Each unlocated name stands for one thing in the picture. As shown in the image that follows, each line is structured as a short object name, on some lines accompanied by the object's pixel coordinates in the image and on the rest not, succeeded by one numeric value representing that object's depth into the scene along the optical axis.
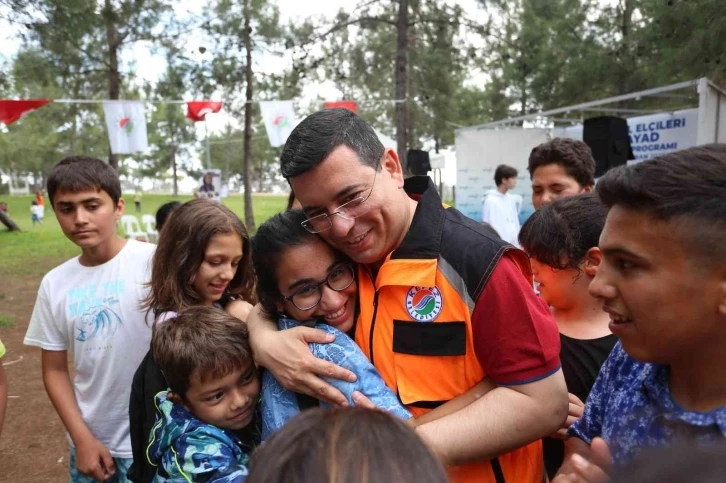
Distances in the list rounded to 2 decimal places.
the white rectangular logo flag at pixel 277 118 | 11.69
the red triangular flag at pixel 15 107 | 8.93
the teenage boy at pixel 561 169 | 3.21
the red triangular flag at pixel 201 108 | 11.23
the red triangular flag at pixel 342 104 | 11.40
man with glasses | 1.25
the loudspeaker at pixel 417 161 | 12.26
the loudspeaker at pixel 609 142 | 7.04
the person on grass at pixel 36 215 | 26.25
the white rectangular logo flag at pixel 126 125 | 10.61
